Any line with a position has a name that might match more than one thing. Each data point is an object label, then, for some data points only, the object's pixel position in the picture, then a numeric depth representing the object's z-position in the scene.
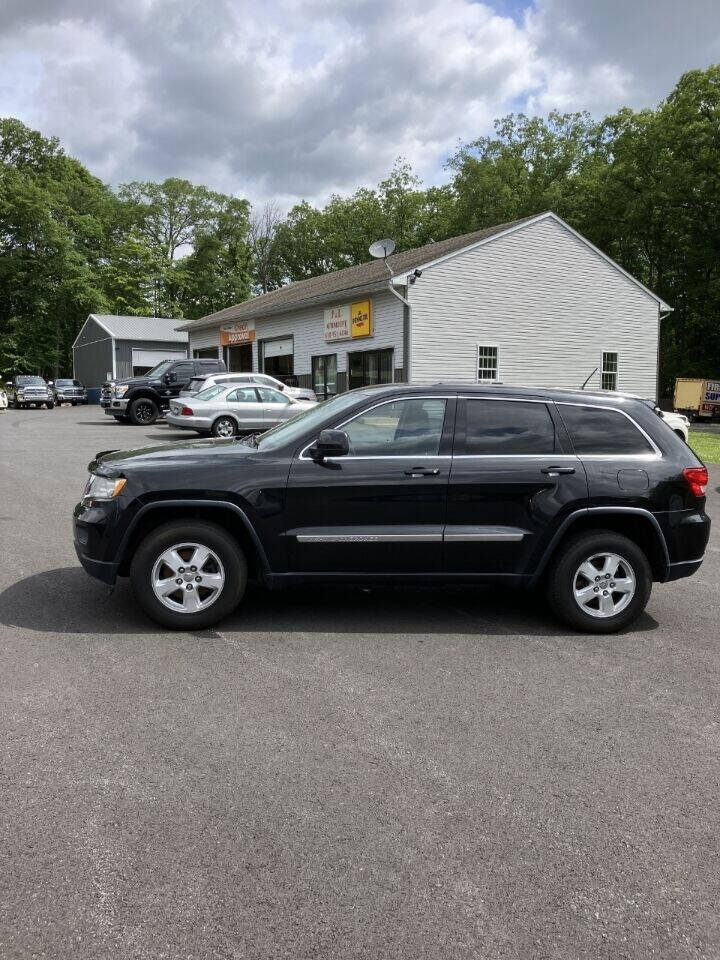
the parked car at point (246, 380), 22.00
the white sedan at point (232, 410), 19.48
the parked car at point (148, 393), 25.03
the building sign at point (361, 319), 26.53
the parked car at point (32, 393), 39.75
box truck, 34.53
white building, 25.59
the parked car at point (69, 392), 45.22
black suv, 5.36
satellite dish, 26.84
